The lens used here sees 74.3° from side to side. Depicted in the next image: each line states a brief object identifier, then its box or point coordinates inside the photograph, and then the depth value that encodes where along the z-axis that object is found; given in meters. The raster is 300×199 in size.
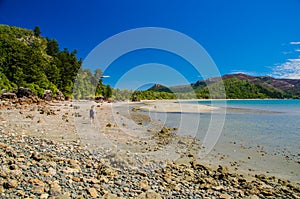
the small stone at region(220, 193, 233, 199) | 5.38
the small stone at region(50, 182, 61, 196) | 4.58
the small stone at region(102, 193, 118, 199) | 4.84
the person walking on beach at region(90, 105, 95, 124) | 16.00
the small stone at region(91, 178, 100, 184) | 5.33
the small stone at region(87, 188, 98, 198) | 4.77
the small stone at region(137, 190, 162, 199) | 5.06
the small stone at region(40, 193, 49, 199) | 4.34
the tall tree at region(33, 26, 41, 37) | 92.22
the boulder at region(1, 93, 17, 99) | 27.12
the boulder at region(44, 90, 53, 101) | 41.47
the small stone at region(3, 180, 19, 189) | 4.41
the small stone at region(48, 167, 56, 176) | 5.32
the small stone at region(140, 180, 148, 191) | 5.43
